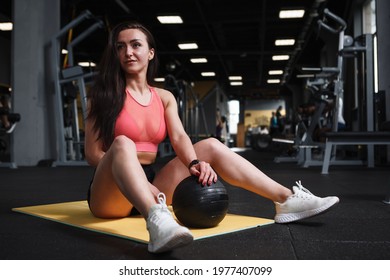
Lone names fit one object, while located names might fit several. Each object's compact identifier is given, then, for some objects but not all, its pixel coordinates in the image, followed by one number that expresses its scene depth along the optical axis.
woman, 1.34
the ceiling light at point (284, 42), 9.24
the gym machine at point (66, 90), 4.89
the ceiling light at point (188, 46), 9.59
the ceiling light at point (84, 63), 11.12
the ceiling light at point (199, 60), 11.15
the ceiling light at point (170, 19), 7.49
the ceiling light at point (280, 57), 10.87
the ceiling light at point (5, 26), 7.42
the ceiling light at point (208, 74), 13.33
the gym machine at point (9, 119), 4.72
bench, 3.53
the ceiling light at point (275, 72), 13.26
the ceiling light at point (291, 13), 7.10
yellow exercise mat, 1.25
